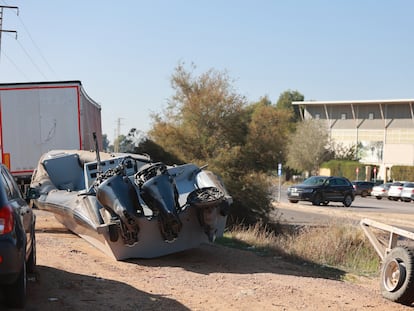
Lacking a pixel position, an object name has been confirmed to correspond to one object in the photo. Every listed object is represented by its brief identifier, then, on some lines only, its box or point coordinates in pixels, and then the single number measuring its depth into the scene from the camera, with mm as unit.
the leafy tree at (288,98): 115875
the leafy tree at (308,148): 73000
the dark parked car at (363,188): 51438
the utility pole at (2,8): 39284
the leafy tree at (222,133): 23984
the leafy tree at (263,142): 24625
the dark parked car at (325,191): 33344
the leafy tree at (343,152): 75250
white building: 71562
